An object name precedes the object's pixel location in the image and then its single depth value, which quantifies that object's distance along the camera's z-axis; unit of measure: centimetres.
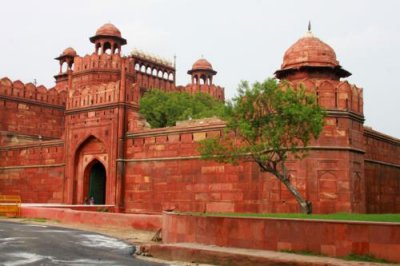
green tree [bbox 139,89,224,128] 3047
